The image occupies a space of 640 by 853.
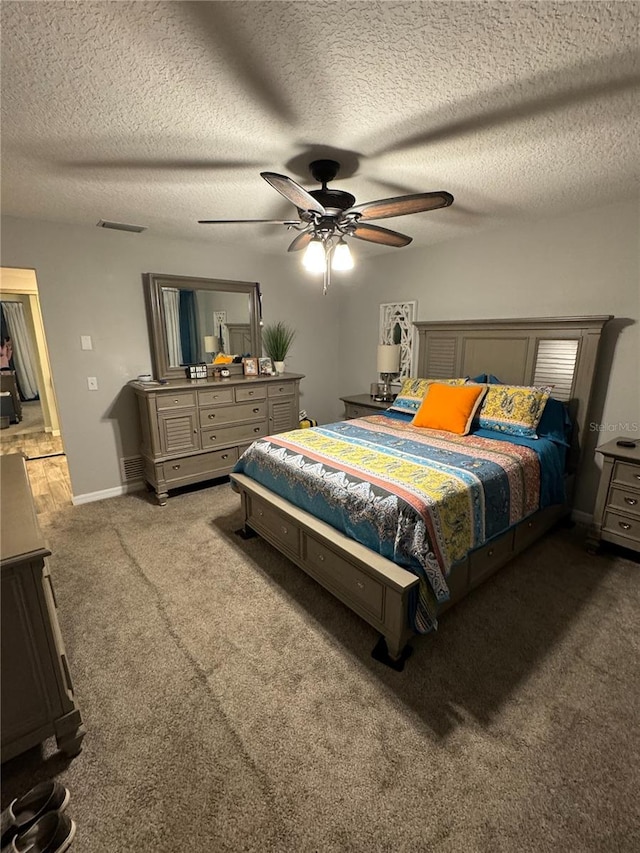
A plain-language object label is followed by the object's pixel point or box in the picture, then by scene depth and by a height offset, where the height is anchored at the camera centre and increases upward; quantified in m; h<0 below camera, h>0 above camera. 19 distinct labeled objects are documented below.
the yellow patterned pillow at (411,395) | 3.51 -0.52
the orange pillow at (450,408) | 2.95 -0.54
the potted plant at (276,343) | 4.39 -0.03
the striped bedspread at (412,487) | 1.76 -0.79
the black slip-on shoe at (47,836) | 1.13 -1.48
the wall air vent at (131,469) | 3.71 -1.24
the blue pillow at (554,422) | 2.85 -0.62
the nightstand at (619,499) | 2.46 -1.05
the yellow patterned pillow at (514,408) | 2.81 -0.52
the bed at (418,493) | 1.77 -0.85
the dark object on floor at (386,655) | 1.76 -1.47
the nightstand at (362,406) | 3.94 -0.69
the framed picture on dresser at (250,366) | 4.16 -0.28
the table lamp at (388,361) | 4.16 -0.23
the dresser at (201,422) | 3.39 -0.78
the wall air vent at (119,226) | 3.13 +0.96
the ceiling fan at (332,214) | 1.78 +0.66
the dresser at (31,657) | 1.26 -1.07
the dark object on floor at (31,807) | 1.17 -1.47
